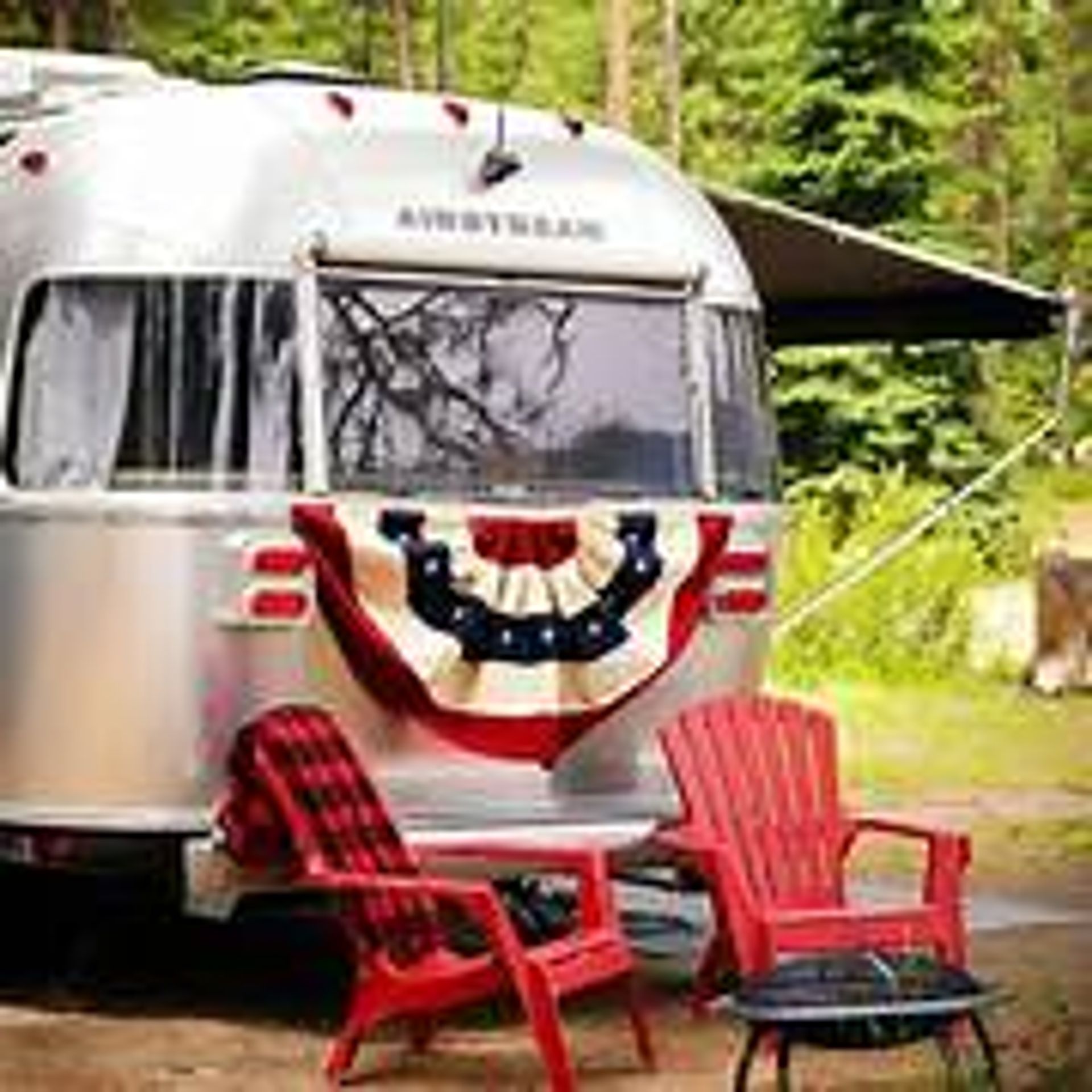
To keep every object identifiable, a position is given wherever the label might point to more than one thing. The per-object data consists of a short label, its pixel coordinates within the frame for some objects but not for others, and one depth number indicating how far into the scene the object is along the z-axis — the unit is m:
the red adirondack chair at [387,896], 11.05
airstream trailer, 12.33
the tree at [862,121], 37.37
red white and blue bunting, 12.45
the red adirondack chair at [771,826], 11.67
